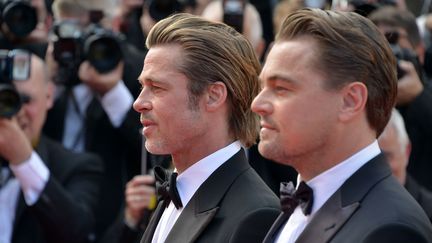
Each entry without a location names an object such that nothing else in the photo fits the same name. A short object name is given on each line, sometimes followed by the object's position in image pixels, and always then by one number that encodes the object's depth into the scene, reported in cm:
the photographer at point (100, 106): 1107
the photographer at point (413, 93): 1002
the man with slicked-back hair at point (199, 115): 598
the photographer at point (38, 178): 977
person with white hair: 880
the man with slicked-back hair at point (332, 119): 493
